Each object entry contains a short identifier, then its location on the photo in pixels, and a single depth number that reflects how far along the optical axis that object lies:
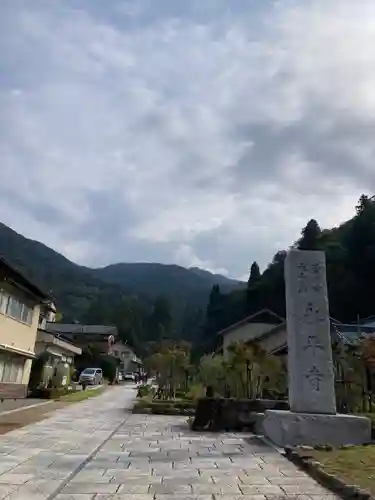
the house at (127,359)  72.12
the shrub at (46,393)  24.84
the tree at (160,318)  90.62
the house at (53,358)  29.08
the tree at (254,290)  59.16
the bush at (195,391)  23.84
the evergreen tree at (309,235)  59.22
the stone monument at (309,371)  9.44
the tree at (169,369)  25.11
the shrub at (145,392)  27.58
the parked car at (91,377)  40.94
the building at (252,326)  42.16
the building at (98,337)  58.75
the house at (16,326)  20.48
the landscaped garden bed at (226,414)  13.10
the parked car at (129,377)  64.31
